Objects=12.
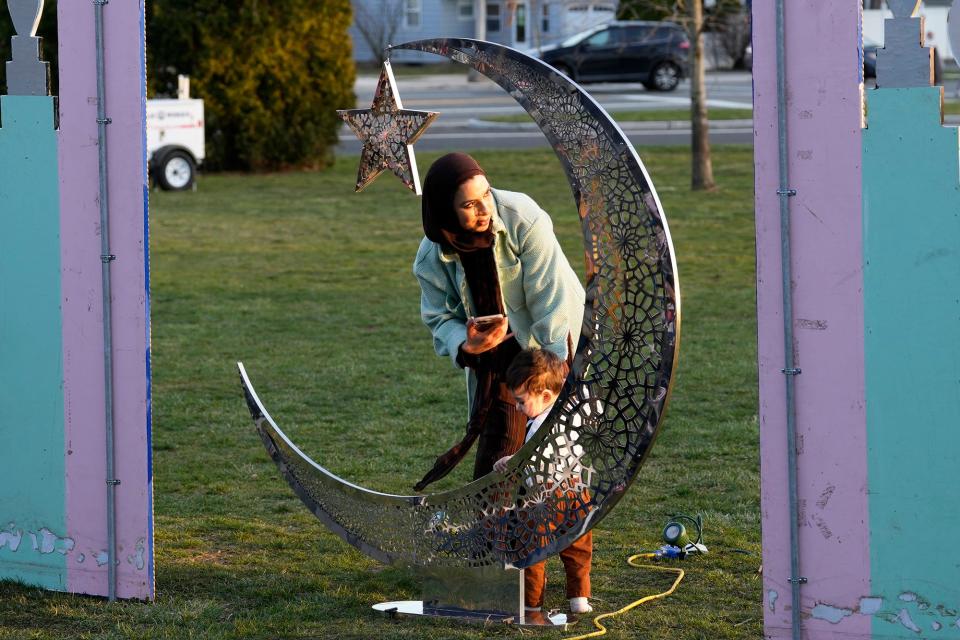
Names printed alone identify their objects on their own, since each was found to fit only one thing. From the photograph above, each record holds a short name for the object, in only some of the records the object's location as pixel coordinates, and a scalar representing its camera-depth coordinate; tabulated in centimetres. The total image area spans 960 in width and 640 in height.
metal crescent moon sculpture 841
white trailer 3484
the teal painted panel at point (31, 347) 990
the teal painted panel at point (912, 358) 770
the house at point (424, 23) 8206
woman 904
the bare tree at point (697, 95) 3123
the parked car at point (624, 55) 5825
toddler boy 912
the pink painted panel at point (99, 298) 952
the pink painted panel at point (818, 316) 783
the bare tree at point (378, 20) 8162
